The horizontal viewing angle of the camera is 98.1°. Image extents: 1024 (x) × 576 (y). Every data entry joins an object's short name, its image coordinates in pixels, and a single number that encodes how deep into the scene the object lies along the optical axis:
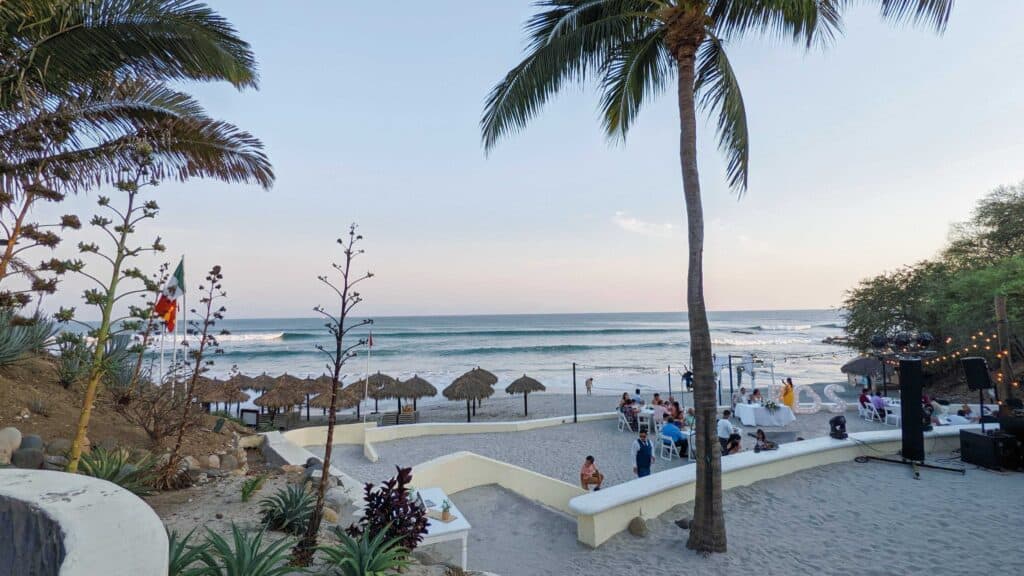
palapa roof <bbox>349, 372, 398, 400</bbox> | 18.44
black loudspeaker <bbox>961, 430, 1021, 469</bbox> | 7.52
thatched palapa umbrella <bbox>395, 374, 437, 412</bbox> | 18.47
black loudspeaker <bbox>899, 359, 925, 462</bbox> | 7.99
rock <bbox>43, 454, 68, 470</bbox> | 4.66
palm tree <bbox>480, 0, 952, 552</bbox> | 4.96
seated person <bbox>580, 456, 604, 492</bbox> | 7.61
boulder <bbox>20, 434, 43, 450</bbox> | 4.71
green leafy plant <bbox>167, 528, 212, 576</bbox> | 2.44
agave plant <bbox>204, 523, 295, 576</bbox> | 2.51
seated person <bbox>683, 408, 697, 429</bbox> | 11.75
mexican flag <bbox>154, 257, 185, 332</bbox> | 7.73
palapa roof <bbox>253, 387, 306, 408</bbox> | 16.36
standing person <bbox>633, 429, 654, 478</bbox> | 7.95
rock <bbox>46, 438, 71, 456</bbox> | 4.92
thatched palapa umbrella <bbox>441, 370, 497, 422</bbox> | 17.61
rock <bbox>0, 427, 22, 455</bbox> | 4.55
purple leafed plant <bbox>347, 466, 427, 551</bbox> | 3.27
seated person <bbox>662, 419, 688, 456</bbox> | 9.95
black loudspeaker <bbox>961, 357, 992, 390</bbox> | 8.92
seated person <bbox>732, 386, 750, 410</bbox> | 15.55
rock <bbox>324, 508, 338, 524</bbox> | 4.64
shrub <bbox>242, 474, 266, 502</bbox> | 4.51
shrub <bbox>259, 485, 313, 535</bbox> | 3.79
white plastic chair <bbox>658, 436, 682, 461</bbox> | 9.98
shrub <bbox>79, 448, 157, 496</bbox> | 4.11
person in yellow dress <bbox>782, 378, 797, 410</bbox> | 14.35
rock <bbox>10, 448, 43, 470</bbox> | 4.50
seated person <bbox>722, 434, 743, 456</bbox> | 9.43
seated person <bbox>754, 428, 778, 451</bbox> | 7.75
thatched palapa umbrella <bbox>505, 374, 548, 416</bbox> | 18.61
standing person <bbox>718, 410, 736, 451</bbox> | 9.99
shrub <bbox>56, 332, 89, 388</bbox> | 6.83
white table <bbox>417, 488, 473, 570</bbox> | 4.36
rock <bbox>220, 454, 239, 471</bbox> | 6.22
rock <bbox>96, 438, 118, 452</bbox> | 5.32
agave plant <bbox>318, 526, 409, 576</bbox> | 2.79
